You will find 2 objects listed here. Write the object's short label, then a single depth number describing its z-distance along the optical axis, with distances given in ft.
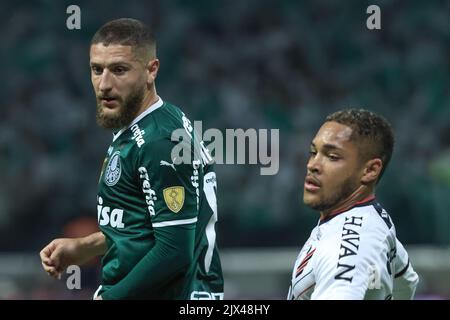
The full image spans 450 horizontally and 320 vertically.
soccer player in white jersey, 24.99
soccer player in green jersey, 27.09
